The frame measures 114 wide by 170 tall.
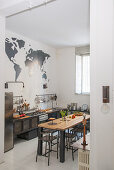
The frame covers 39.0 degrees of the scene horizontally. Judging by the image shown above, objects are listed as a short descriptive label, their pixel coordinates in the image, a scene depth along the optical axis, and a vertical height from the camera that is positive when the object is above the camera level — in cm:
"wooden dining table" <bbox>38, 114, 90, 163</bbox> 370 -93
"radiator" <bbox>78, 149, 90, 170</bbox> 252 -113
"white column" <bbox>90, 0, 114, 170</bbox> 197 +12
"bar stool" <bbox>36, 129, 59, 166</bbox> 380 -122
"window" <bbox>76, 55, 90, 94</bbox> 718 +61
